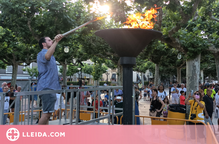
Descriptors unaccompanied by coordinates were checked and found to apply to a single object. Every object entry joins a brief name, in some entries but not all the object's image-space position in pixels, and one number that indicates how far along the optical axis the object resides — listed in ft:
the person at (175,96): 39.34
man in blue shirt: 9.80
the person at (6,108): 18.13
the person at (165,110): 24.41
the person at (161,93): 31.35
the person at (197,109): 18.96
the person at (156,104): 23.72
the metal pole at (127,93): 10.06
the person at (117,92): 29.08
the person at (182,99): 34.20
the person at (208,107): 20.87
